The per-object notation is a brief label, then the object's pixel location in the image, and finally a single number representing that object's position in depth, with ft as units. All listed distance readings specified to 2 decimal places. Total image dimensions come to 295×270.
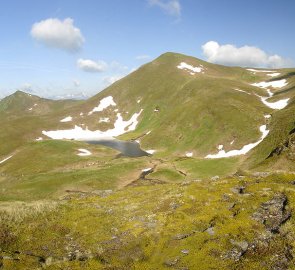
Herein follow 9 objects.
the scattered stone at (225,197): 112.49
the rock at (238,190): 120.67
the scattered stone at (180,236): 86.51
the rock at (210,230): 85.80
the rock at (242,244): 77.37
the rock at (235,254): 73.26
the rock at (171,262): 73.57
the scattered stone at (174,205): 110.81
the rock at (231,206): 103.85
